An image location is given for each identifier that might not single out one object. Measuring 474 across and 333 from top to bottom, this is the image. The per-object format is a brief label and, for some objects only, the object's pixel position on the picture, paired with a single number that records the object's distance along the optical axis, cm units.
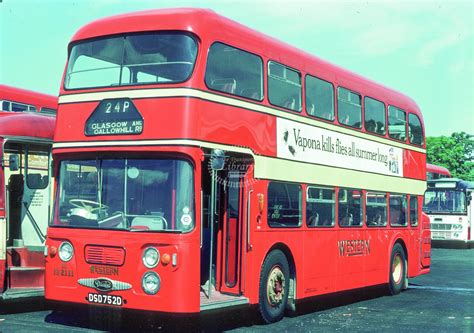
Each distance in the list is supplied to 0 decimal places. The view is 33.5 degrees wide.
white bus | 3297
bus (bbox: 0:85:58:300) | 1174
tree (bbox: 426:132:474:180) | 8019
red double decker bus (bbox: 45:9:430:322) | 988
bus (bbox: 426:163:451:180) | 3737
